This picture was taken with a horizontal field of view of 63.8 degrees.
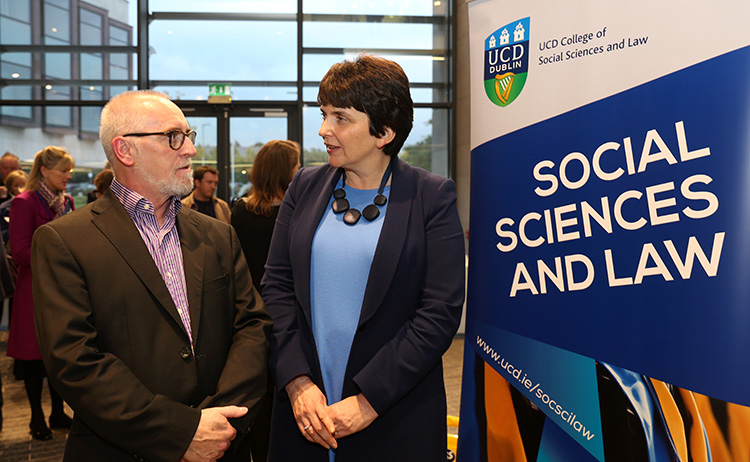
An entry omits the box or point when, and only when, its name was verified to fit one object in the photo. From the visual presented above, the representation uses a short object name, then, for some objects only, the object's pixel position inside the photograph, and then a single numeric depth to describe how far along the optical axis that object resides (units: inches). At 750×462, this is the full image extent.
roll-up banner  58.9
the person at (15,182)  199.8
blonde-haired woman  135.2
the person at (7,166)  227.0
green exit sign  284.0
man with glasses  52.5
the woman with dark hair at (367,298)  62.0
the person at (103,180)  146.3
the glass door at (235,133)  287.0
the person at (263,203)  112.1
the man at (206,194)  185.9
